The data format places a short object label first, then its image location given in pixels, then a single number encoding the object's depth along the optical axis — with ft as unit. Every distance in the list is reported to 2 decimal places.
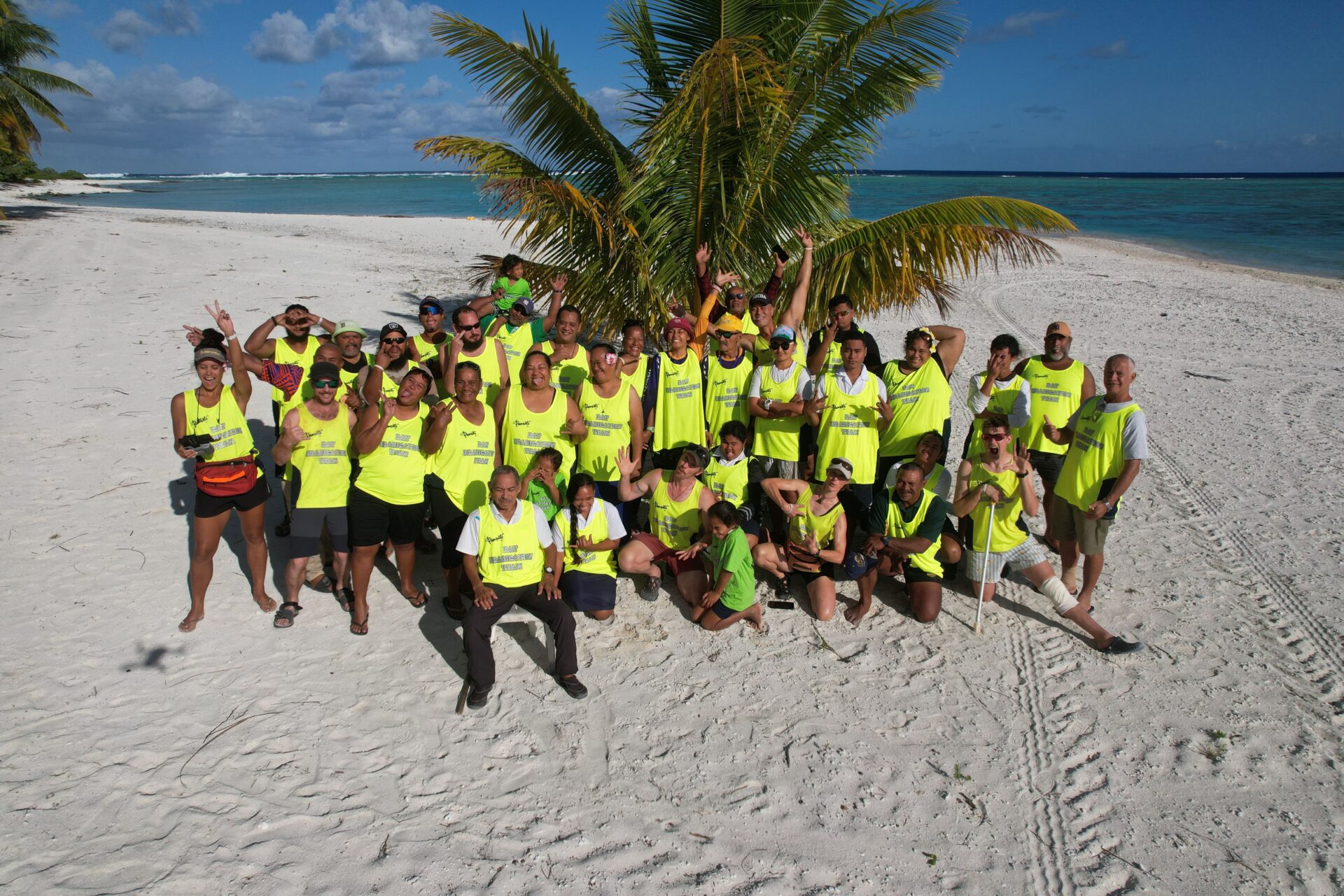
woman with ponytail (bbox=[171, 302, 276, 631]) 17.26
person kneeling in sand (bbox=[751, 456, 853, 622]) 19.48
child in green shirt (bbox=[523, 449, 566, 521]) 18.66
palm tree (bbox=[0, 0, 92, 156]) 95.81
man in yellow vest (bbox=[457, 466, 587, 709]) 16.20
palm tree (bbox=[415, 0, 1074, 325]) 23.85
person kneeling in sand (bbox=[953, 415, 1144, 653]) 18.25
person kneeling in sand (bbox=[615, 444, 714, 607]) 19.75
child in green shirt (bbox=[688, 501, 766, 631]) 18.58
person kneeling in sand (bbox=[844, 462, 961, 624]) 19.20
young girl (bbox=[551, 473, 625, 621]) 18.62
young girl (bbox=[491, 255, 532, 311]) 24.94
